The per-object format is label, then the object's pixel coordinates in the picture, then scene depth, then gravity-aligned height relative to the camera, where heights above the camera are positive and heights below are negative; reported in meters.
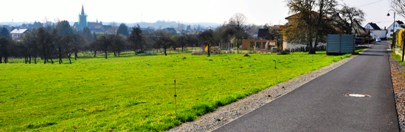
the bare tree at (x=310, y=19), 64.62 +4.53
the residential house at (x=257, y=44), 87.44 +0.92
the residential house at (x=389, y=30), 166.48 +6.92
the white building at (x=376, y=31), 176.30 +7.03
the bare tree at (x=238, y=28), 117.12 +6.38
